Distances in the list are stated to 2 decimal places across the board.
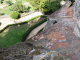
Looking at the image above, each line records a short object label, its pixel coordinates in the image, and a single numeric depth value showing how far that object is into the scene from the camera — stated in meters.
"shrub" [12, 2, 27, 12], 19.45
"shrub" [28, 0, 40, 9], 17.93
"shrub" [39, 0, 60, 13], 16.44
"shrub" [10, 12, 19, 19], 17.67
